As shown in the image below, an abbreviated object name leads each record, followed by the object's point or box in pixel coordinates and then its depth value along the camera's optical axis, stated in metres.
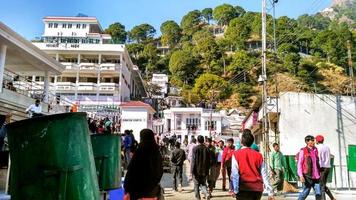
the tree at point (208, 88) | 70.06
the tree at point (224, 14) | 123.31
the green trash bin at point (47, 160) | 3.35
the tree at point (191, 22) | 118.19
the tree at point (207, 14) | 129.75
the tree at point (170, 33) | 112.38
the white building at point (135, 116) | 28.50
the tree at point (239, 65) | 82.75
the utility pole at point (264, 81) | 13.29
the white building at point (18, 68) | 15.71
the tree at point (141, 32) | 111.72
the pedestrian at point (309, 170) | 7.75
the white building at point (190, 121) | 53.75
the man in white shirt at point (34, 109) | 10.20
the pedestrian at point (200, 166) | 8.97
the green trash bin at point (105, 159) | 5.94
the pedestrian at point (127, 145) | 12.71
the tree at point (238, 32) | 100.81
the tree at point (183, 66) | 82.44
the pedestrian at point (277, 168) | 11.40
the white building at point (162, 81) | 76.31
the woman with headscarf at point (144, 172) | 4.46
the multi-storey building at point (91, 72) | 44.28
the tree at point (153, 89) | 74.88
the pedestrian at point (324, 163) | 8.12
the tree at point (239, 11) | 124.31
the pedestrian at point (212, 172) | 10.35
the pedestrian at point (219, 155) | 12.36
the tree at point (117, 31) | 105.97
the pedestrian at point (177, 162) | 11.48
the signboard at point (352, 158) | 11.45
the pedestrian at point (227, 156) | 11.05
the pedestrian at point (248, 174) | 4.97
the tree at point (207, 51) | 86.69
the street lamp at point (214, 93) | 65.82
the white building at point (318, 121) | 15.39
